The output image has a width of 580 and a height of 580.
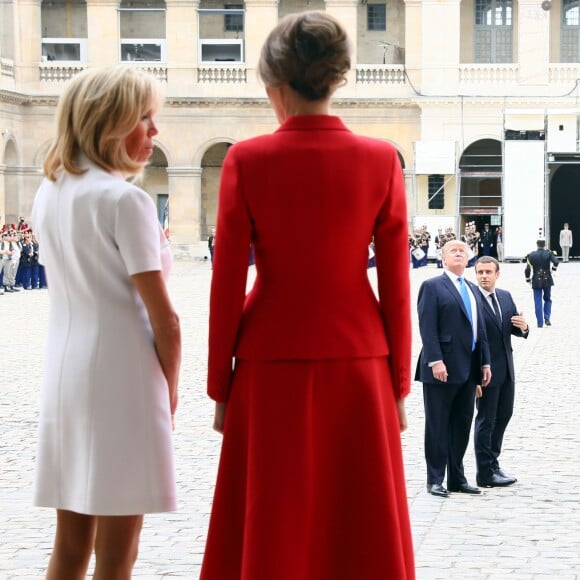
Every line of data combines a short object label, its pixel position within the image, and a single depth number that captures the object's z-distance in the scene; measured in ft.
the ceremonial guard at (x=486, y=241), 157.69
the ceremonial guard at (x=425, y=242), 147.84
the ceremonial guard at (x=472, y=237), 146.82
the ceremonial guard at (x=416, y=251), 145.89
